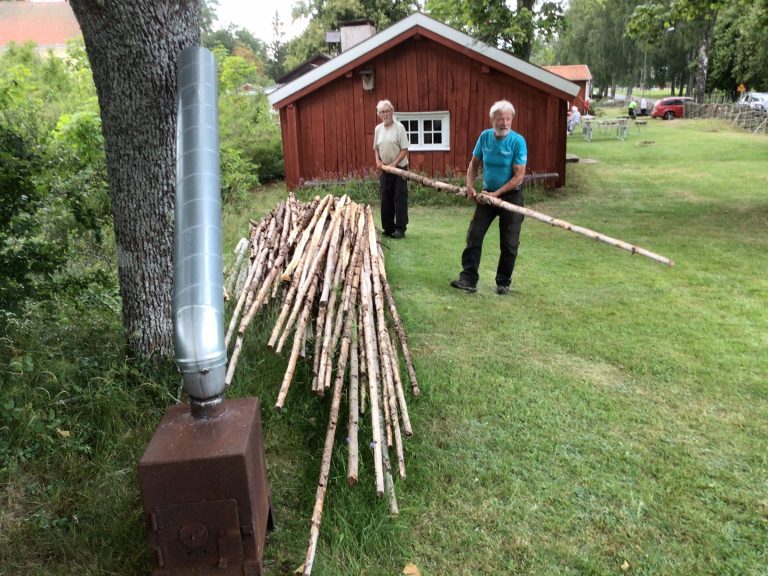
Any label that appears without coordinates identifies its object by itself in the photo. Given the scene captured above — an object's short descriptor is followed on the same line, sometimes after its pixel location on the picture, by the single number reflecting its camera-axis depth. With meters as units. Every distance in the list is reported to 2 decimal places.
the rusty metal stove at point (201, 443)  2.01
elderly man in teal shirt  5.61
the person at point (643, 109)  41.50
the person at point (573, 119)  29.73
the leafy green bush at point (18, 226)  3.28
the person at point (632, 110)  38.17
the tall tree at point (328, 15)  40.22
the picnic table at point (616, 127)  26.23
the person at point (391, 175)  8.02
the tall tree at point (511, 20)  16.64
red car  38.12
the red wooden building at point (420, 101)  12.26
